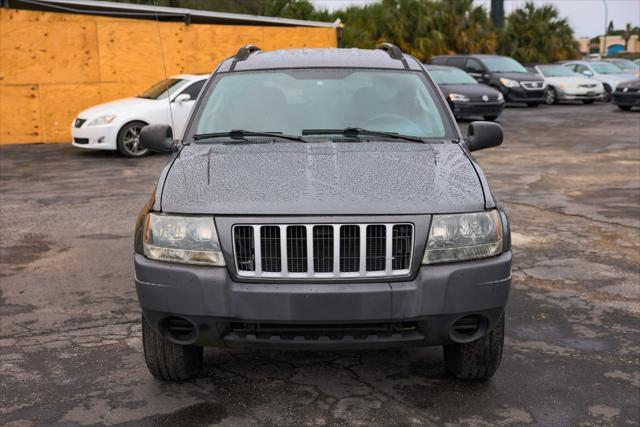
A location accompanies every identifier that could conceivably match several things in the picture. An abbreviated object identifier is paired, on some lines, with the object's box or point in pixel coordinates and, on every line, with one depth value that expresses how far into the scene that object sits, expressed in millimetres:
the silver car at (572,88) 25891
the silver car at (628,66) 29500
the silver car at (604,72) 27547
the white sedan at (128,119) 13625
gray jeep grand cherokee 3318
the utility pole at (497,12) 40344
